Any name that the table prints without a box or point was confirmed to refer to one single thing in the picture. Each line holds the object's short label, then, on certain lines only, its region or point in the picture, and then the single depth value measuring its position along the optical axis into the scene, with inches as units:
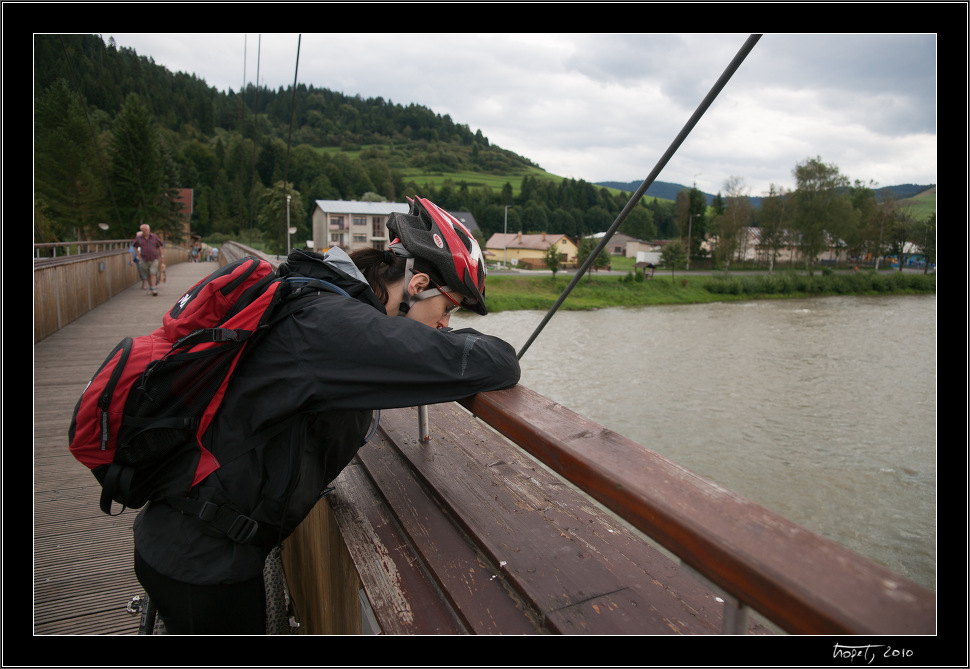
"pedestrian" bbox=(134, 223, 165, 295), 495.7
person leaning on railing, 45.7
